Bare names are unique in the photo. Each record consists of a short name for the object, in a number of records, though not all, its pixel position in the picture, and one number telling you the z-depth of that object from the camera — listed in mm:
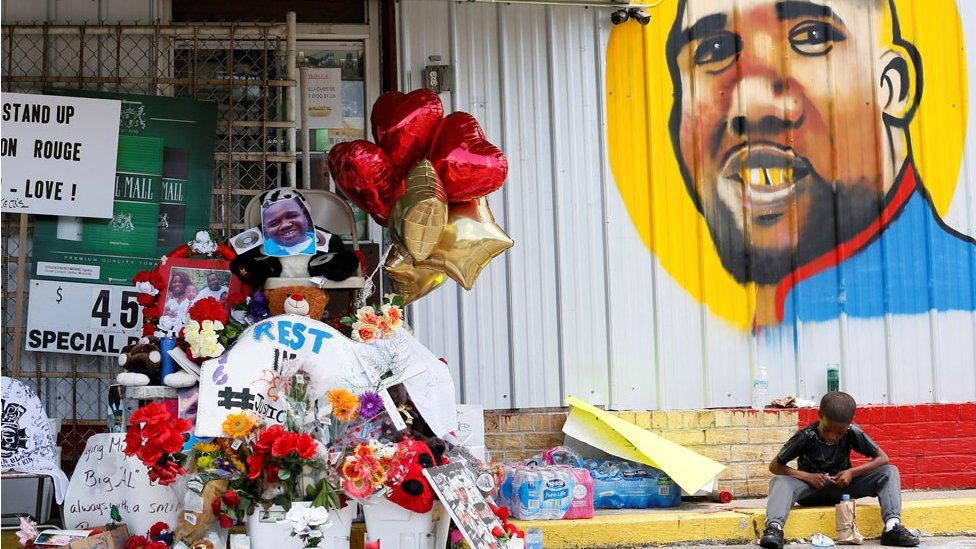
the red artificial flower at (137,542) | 5738
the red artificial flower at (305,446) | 5480
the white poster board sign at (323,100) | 8203
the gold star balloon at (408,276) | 6602
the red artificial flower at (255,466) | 5527
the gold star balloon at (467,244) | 6453
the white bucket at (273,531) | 5547
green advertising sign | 7789
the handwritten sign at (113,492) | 6008
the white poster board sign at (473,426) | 6918
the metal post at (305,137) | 8039
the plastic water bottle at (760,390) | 8086
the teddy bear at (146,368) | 6090
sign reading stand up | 7660
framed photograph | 6984
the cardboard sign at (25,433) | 6773
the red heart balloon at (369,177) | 6516
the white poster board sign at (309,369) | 5910
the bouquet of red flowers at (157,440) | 5453
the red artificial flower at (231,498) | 5574
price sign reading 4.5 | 7711
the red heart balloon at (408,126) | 6574
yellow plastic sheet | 7312
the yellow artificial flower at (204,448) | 5715
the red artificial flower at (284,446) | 5457
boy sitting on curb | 6898
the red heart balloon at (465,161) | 6434
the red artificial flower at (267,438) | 5508
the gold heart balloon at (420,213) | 6242
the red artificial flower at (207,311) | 6105
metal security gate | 7773
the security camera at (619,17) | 8148
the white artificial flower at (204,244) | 6926
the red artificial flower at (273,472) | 5562
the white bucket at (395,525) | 5766
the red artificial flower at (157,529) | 5770
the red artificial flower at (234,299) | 6559
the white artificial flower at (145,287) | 6812
